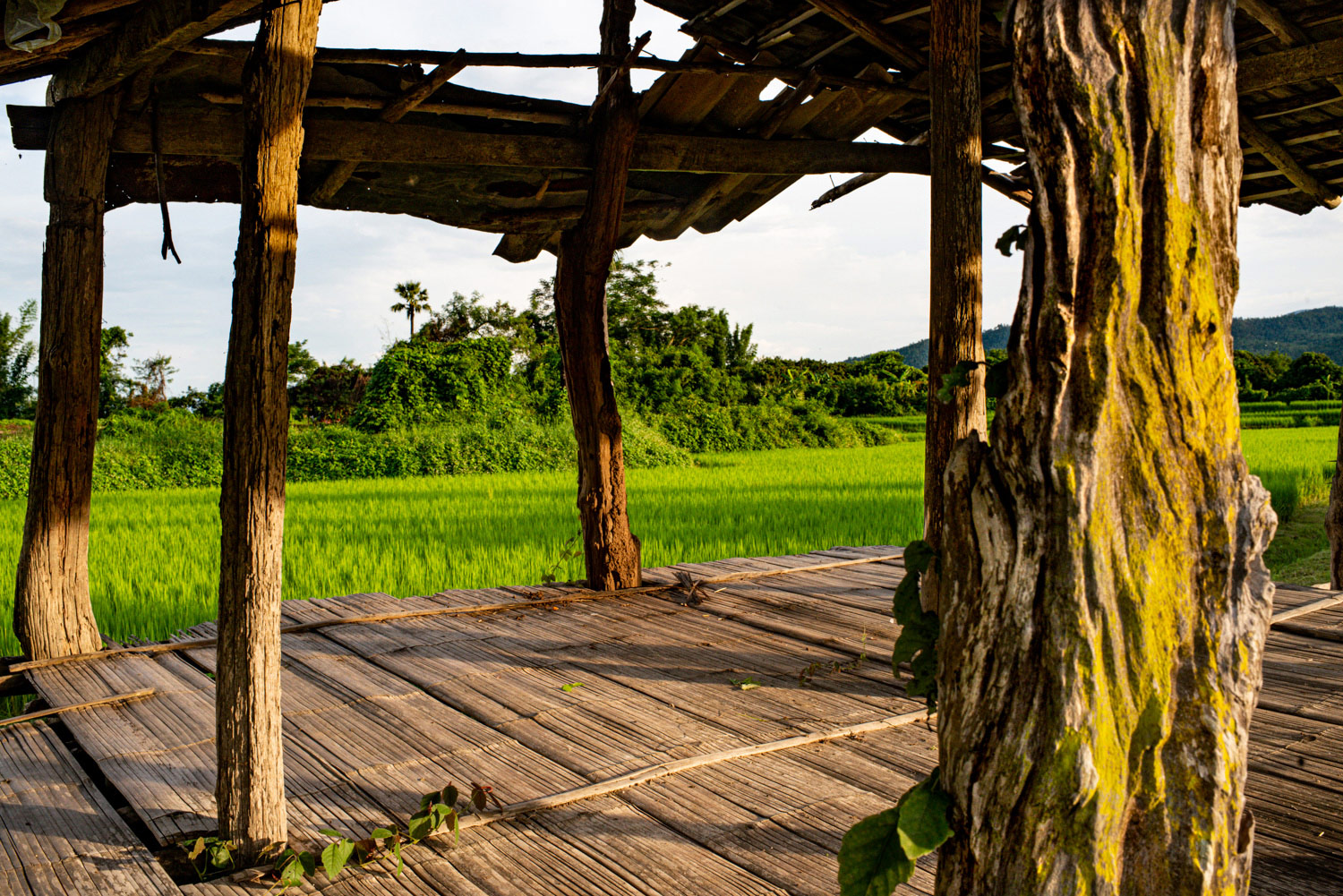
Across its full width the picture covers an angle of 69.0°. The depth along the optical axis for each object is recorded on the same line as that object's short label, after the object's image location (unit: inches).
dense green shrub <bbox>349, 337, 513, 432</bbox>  623.5
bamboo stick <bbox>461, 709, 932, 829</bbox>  96.0
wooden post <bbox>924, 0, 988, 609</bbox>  146.3
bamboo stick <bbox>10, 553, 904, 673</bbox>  151.1
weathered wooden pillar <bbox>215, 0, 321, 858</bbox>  83.9
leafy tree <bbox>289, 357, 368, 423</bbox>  784.3
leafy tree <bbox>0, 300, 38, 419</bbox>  783.7
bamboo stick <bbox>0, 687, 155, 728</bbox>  125.4
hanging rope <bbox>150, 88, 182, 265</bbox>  125.9
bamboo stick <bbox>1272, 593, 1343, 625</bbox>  169.3
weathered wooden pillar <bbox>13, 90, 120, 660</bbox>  147.1
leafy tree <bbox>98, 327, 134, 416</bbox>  732.0
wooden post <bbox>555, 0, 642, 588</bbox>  183.2
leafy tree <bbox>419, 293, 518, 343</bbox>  914.7
